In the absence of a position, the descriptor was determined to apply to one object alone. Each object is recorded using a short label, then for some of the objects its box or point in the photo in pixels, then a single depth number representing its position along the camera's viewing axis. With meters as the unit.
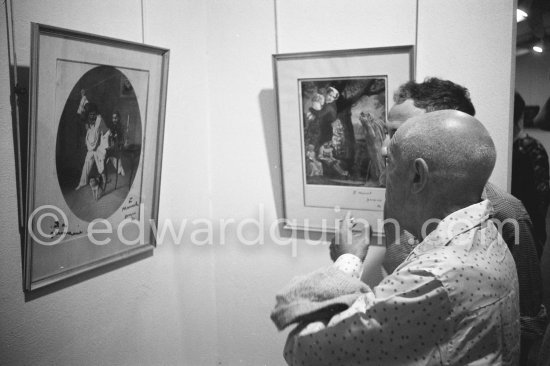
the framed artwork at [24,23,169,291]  1.10
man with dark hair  1.25
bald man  0.77
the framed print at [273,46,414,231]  1.54
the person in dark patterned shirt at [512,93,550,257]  1.38
